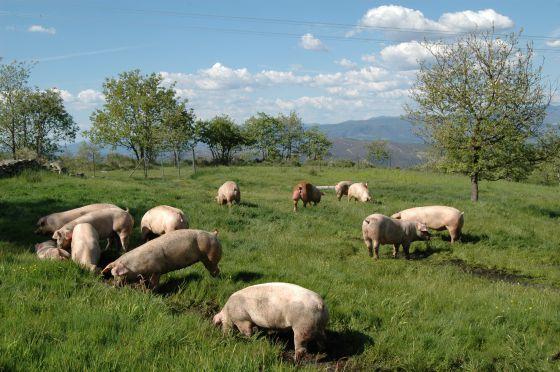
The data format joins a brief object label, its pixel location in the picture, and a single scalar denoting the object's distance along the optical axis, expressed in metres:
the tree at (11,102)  41.62
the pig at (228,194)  17.11
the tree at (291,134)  85.66
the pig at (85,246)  8.97
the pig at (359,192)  21.45
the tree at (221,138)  67.56
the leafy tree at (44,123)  43.84
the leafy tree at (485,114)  19.47
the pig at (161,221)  11.10
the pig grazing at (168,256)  7.88
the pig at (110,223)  10.73
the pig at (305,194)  18.52
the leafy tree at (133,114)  42.50
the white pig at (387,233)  11.92
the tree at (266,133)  80.94
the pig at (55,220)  11.69
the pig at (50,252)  8.95
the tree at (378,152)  96.62
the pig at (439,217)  13.87
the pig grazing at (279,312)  5.97
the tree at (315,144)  82.75
